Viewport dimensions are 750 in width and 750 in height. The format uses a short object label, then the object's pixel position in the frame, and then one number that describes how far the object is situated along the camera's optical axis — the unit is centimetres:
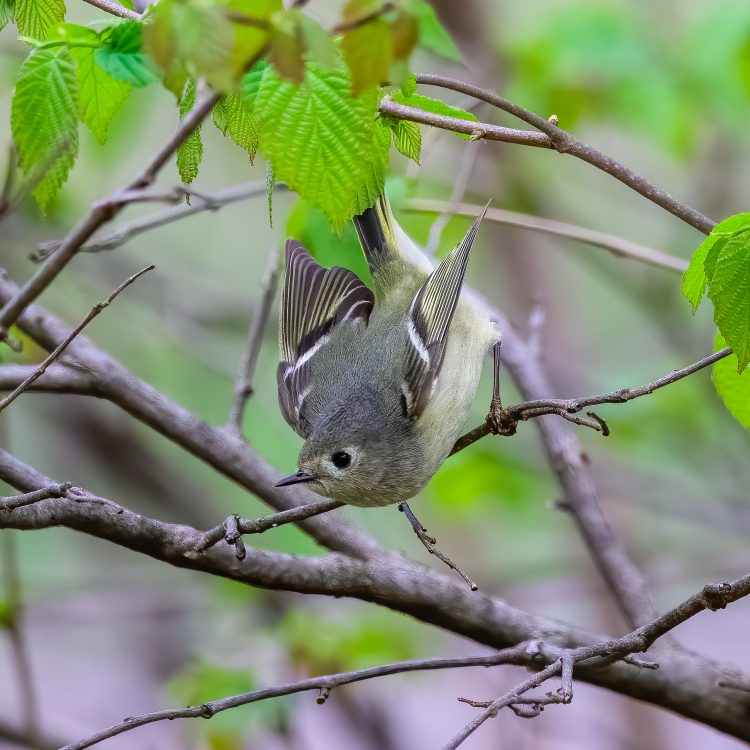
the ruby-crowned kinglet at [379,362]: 418
